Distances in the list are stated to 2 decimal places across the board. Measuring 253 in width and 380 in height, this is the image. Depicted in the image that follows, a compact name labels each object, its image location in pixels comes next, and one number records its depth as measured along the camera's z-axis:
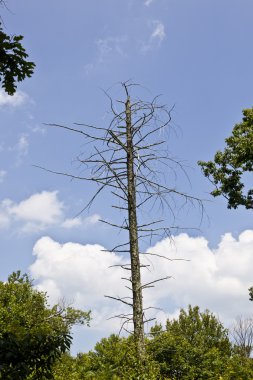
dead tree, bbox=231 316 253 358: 32.50
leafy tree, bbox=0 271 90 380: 4.92
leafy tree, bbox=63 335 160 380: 8.43
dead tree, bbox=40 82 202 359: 8.59
